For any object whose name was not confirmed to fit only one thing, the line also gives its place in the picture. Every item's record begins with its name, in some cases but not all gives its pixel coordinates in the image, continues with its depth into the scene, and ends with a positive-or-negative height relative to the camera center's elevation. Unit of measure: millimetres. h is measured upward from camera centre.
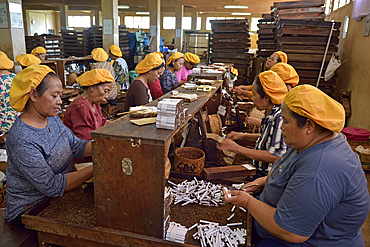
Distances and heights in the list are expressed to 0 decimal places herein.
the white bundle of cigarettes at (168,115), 1818 -401
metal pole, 7168 +194
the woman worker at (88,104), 2916 -570
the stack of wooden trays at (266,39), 9852 +643
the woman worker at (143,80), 4250 -428
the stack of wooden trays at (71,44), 14977 +320
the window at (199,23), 30797 +3505
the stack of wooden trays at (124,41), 13367 +504
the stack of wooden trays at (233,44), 10547 +445
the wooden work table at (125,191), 1673 -877
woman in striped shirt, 2637 -669
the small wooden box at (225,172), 2738 -1151
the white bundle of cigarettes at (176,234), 1830 -1190
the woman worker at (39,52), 8625 -103
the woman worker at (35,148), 1933 -710
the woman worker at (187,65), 7188 -289
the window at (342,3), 9066 +1887
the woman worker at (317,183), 1496 -674
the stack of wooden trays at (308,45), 7328 +353
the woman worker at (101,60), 7426 -247
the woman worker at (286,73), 3975 -222
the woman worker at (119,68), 8578 -503
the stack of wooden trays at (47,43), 12750 +255
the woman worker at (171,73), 5777 -422
